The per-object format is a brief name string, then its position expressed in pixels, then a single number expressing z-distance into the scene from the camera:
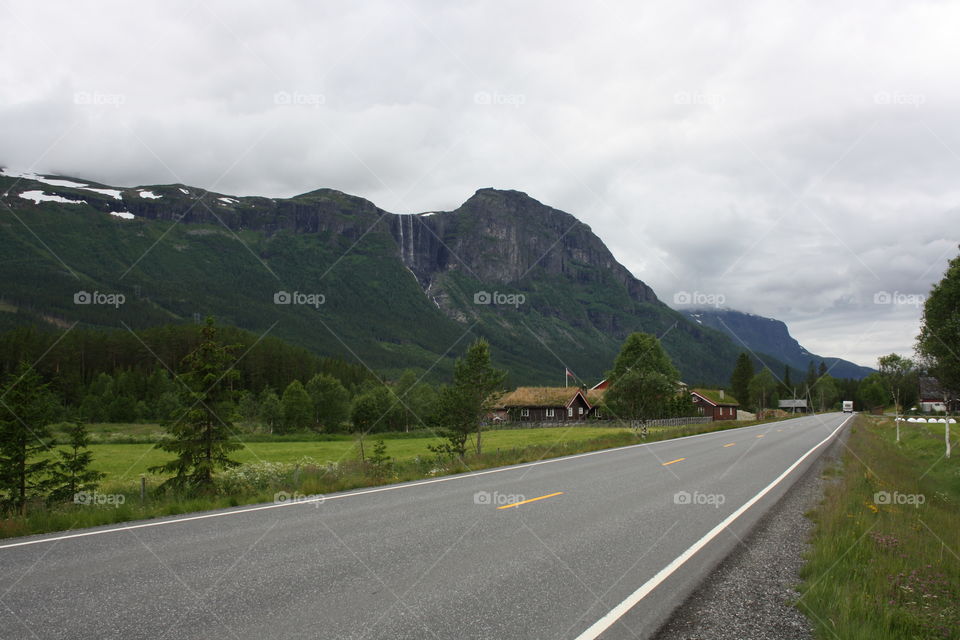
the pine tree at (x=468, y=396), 27.25
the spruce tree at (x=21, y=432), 16.86
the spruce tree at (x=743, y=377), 124.69
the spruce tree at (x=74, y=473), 16.93
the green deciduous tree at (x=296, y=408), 81.19
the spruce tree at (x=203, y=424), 16.48
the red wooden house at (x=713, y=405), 96.62
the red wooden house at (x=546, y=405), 85.12
